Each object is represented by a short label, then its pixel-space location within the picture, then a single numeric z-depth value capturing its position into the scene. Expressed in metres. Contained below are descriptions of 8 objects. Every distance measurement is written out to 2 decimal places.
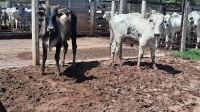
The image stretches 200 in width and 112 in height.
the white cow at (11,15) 19.16
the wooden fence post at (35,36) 8.39
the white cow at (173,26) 14.30
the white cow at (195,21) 13.98
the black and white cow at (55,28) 7.27
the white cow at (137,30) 8.45
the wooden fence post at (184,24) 11.94
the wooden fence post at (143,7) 10.28
